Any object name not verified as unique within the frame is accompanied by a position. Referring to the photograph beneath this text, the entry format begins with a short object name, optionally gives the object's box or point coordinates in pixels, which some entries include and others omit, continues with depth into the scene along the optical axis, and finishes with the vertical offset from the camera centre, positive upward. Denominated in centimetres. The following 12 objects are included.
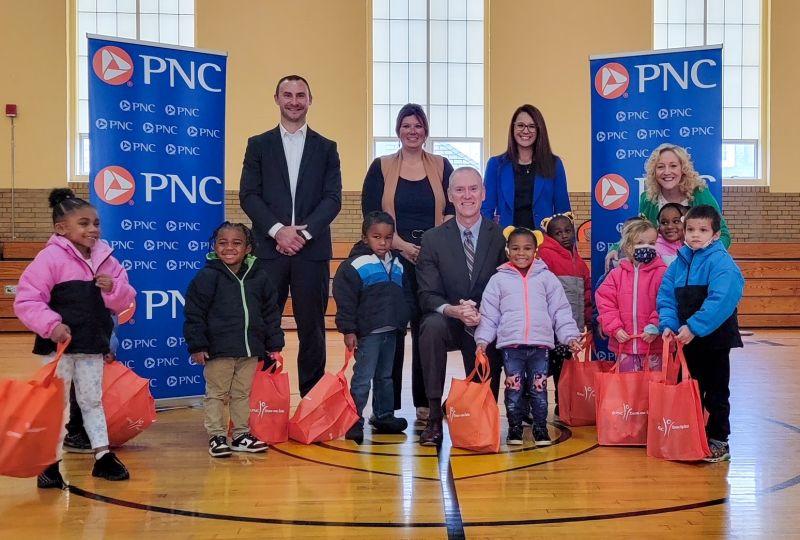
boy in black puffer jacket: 368 -31
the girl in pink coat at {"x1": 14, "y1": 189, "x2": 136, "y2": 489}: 314 -18
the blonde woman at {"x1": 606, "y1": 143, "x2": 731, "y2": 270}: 419 +38
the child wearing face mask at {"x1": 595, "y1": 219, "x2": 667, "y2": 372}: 395 -20
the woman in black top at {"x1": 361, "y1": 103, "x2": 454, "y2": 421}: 442 +35
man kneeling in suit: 398 -5
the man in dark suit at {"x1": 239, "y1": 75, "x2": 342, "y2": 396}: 428 +25
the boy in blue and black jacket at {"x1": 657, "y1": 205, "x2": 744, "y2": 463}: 348 -22
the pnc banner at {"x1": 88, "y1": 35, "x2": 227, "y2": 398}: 466 +45
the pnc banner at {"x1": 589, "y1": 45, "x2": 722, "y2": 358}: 498 +82
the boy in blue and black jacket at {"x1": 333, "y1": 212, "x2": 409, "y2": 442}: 406 -22
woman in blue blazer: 438 +41
